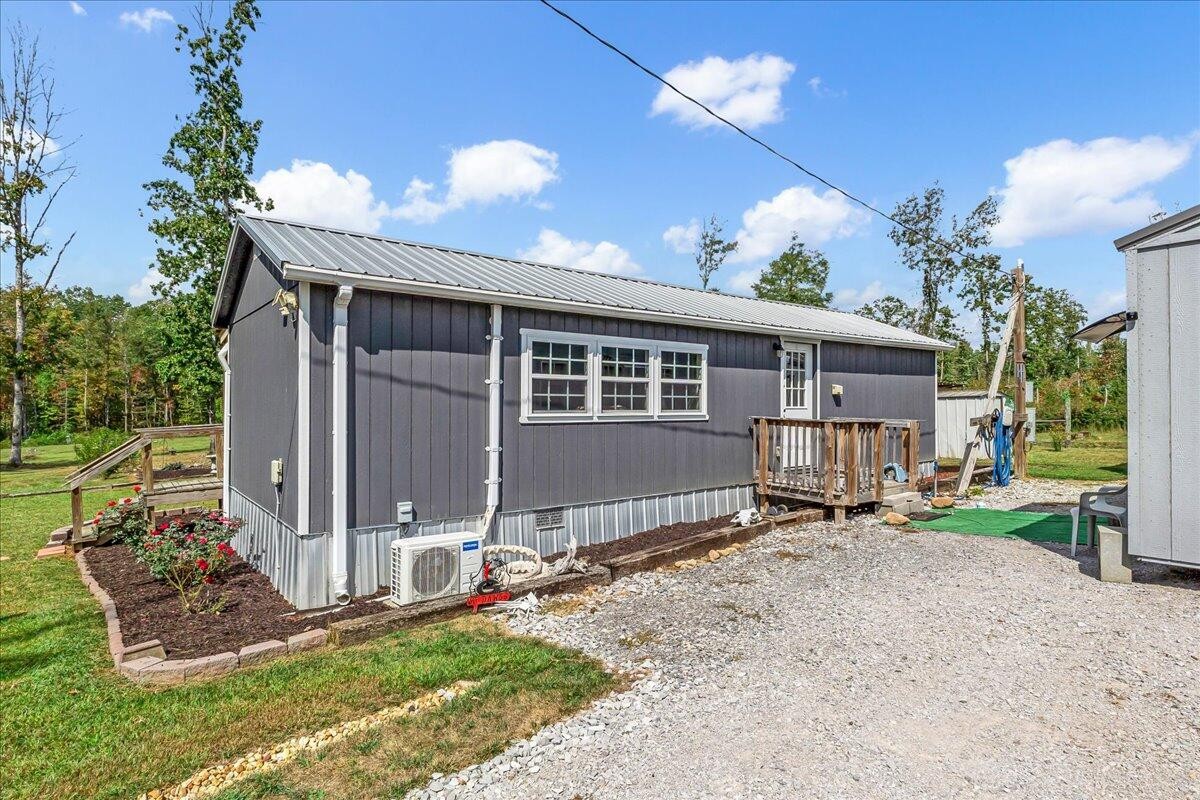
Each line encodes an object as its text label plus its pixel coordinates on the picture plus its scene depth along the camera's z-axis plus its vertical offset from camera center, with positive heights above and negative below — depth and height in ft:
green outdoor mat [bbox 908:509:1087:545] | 24.79 -5.36
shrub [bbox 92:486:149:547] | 23.13 -4.55
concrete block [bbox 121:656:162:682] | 12.93 -5.66
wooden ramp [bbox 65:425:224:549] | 24.72 -3.33
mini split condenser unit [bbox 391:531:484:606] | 16.70 -4.58
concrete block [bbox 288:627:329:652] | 14.26 -5.64
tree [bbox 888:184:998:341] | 86.63 +22.98
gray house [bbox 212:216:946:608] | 17.34 +0.16
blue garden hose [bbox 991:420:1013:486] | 37.60 -3.15
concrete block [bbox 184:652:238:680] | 13.02 -5.69
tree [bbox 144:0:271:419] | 54.24 +19.78
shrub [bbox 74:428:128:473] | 53.16 -3.53
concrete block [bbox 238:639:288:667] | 13.56 -5.65
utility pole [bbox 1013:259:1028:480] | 37.99 +1.96
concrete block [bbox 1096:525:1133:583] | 18.06 -4.61
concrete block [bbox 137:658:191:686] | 12.84 -5.75
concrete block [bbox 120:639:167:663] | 13.58 -5.60
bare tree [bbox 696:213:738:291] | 110.32 +28.54
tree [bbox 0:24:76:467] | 65.67 +27.04
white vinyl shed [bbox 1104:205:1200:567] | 16.70 +0.49
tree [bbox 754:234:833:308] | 103.76 +22.47
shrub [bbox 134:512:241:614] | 18.20 -4.75
